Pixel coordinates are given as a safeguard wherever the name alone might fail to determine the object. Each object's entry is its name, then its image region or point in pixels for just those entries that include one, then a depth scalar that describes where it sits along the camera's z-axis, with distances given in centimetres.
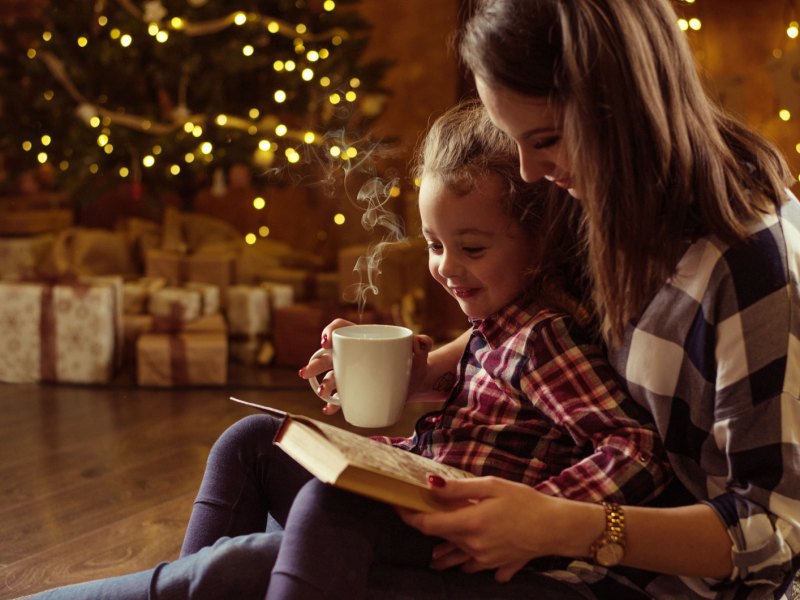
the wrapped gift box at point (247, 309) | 282
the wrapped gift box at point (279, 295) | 285
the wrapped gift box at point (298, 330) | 276
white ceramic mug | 108
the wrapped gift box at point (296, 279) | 298
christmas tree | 279
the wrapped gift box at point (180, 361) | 257
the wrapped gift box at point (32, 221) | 309
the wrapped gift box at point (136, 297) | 280
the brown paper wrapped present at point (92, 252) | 296
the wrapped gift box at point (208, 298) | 281
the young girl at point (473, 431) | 86
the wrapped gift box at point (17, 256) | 290
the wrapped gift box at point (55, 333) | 260
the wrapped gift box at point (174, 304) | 273
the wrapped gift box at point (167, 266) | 293
